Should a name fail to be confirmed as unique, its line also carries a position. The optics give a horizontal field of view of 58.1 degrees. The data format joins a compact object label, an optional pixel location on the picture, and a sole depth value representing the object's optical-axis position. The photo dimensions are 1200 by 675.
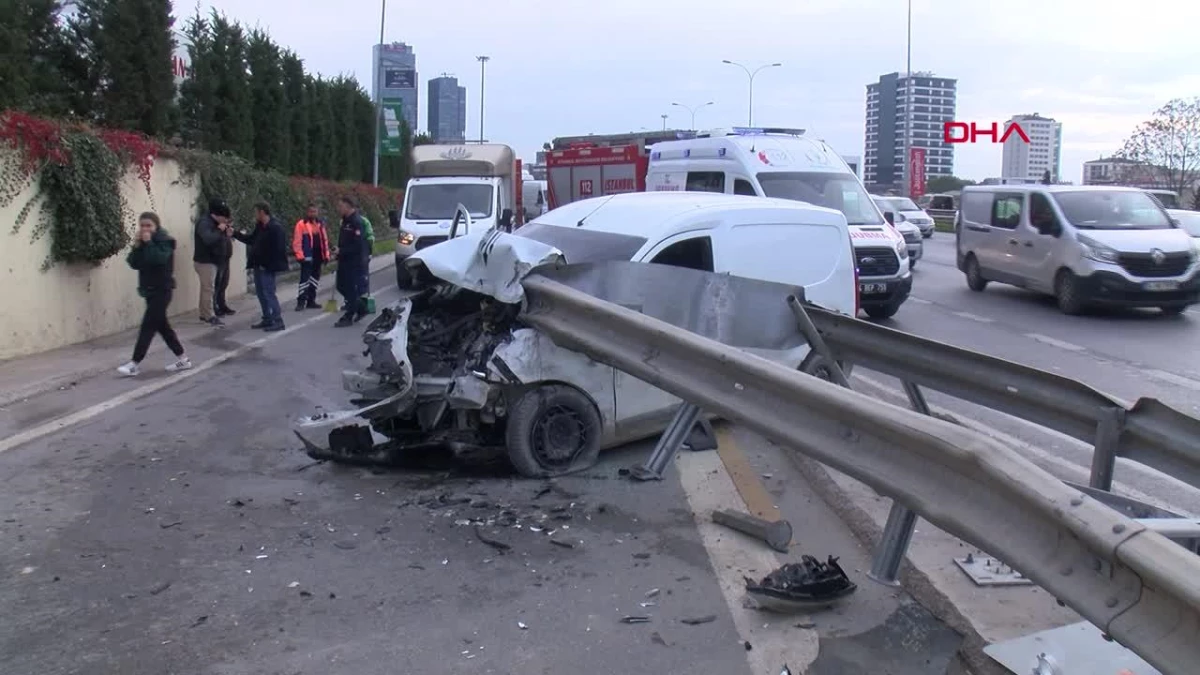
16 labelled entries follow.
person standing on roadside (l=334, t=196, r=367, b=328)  15.14
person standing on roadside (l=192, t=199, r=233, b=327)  15.05
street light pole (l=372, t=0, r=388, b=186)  37.44
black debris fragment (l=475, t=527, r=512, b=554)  5.71
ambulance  15.39
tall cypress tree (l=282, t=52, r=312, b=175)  30.41
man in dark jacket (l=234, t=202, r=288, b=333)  14.61
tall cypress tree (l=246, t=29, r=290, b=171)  27.31
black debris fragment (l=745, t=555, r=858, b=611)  4.82
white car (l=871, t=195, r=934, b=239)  33.52
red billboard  52.41
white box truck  21.16
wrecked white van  6.88
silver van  16.06
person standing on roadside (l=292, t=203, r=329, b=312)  16.55
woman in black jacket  10.65
